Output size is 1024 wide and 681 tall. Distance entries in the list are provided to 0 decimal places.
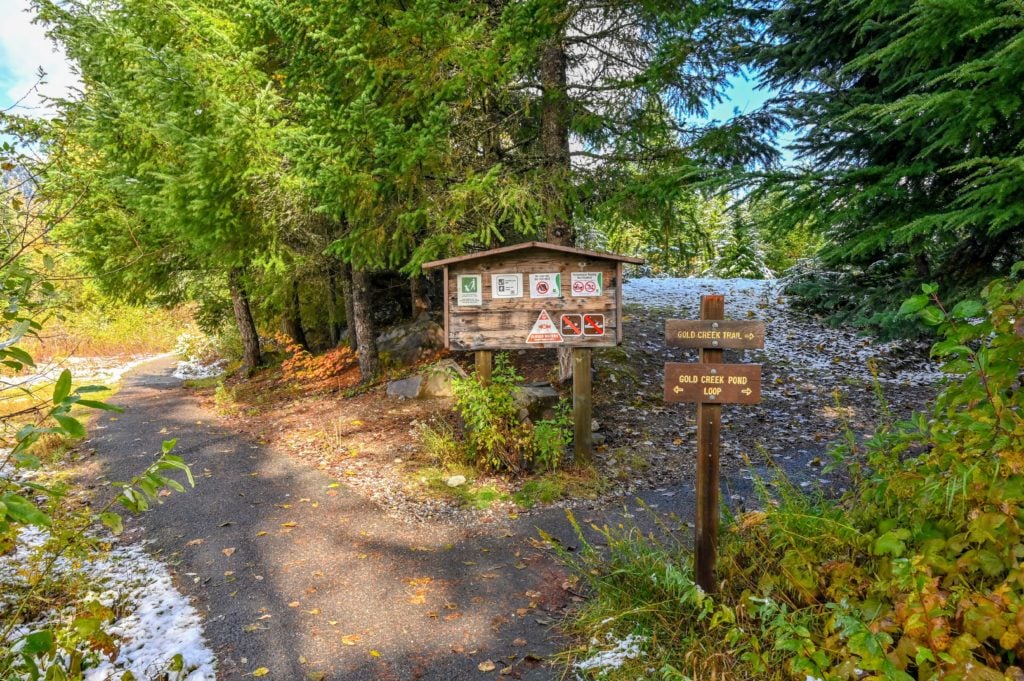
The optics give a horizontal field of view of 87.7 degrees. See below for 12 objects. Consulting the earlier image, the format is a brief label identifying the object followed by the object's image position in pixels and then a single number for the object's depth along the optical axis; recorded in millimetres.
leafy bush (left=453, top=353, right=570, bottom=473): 6203
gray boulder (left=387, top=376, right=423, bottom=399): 9281
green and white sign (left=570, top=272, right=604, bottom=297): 6344
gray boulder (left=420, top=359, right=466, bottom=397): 9072
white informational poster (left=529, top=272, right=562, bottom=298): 6352
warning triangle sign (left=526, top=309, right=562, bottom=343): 6344
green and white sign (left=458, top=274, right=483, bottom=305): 6414
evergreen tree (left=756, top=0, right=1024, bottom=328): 4434
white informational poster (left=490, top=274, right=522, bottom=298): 6375
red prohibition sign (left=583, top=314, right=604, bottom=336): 6344
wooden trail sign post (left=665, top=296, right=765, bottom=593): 3482
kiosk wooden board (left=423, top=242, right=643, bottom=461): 6344
